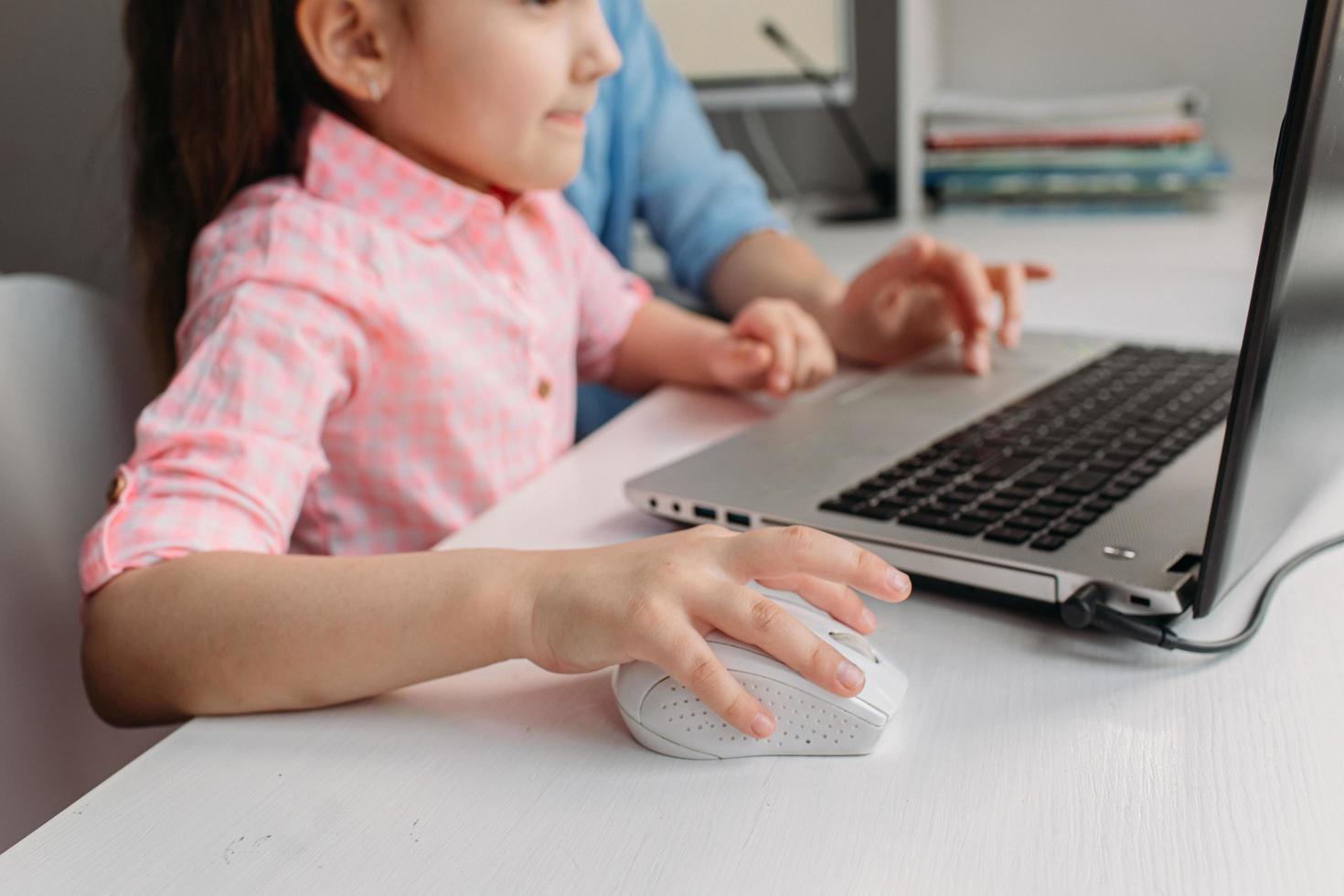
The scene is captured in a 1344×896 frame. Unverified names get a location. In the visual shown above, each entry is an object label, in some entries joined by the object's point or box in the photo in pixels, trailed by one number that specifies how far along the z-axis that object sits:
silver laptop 0.40
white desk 0.36
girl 0.46
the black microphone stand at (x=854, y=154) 1.52
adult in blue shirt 0.99
